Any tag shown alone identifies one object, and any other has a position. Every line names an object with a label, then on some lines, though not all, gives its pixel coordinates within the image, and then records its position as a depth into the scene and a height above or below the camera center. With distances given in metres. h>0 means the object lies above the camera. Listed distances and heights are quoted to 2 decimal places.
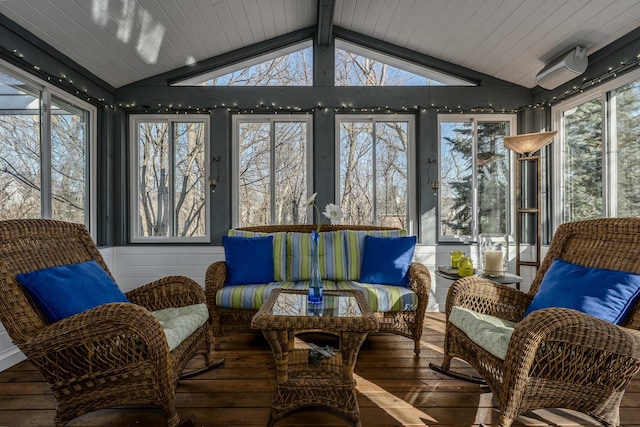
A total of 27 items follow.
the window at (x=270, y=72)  3.97 +1.64
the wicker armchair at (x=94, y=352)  1.54 -0.61
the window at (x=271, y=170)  3.97 +0.51
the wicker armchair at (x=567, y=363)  1.50 -0.68
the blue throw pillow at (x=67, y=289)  1.71 -0.38
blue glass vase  2.07 -0.42
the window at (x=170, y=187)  3.95 +0.33
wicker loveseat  2.64 -0.66
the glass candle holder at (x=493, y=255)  2.73 -0.33
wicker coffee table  1.66 -0.71
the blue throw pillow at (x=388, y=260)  2.86 -0.39
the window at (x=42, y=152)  2.62 +0.56
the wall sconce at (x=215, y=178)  3.88 +0.42
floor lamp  3.11 +0.34
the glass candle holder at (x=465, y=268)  2.73 -0.43
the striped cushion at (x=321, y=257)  3.07 -0.37
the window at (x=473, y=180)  3.97 +0.38
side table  2.56 -0.49
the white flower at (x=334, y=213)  2.33 +0.01
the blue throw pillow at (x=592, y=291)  1.71 -0.41
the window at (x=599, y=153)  2.87 +0.54
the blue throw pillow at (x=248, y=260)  2.87 -0.37
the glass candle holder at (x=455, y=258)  3.01 -0.38
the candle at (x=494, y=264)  2.73 -0.40
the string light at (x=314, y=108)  3.87 +1.19
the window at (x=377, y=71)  3.99 +1.64
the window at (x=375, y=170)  3.97 +0.50
